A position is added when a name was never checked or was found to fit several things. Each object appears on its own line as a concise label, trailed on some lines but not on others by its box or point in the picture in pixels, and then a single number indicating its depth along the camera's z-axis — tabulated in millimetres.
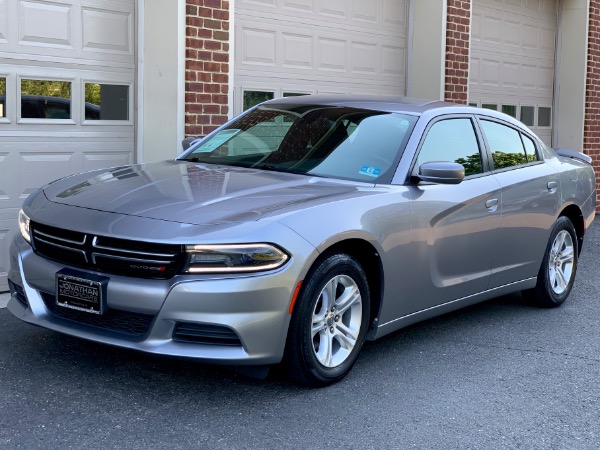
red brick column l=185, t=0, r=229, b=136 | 8398
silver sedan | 4414
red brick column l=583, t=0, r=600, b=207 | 14820
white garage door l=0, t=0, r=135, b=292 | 7379
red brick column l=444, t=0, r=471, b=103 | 11798
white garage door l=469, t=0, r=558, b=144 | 12977
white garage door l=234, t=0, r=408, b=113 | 9469
